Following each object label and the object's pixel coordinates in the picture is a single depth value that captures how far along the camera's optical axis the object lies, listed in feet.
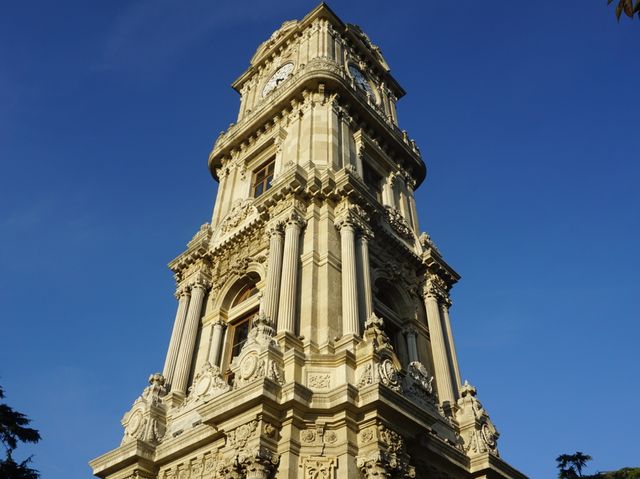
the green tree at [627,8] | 21.50
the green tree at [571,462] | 120.57
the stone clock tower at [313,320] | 46.98
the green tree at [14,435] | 80.43
